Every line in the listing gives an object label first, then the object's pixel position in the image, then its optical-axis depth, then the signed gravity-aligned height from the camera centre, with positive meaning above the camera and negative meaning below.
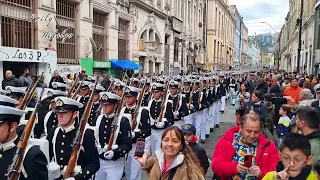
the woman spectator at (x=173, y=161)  2.06 -0.71
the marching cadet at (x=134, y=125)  4.06 -0.84
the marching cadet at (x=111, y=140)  3.44 -0.89
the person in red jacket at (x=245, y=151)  2.24 -0.69
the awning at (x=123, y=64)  14.98 +0.74
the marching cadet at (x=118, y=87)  5.63 -0.25
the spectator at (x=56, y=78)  7.82 -0.07
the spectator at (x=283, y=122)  4.45 -0.79
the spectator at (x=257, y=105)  4.71 -0.54
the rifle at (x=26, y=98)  3.89 -0.35
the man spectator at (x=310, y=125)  2.45 -0.49
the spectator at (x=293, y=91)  6.67 -0.35
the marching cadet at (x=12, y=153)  2.02 -0.64
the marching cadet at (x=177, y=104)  5.95 -0.66
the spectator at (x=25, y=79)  7.40 -0.11
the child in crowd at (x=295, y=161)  1.83 -0.62
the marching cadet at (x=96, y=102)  4.59 -0.51
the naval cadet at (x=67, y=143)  2.75 -0.74
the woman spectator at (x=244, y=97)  6.02 -0.50
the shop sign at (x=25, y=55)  8.60 +0.78
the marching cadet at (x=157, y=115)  5.06 -0.79
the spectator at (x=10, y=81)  6.92 -0.16
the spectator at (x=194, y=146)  3.18 -0.89
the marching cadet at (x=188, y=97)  6.43 -0.56
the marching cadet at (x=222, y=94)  10.11 -0.67
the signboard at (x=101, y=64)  13.41 +0.67
